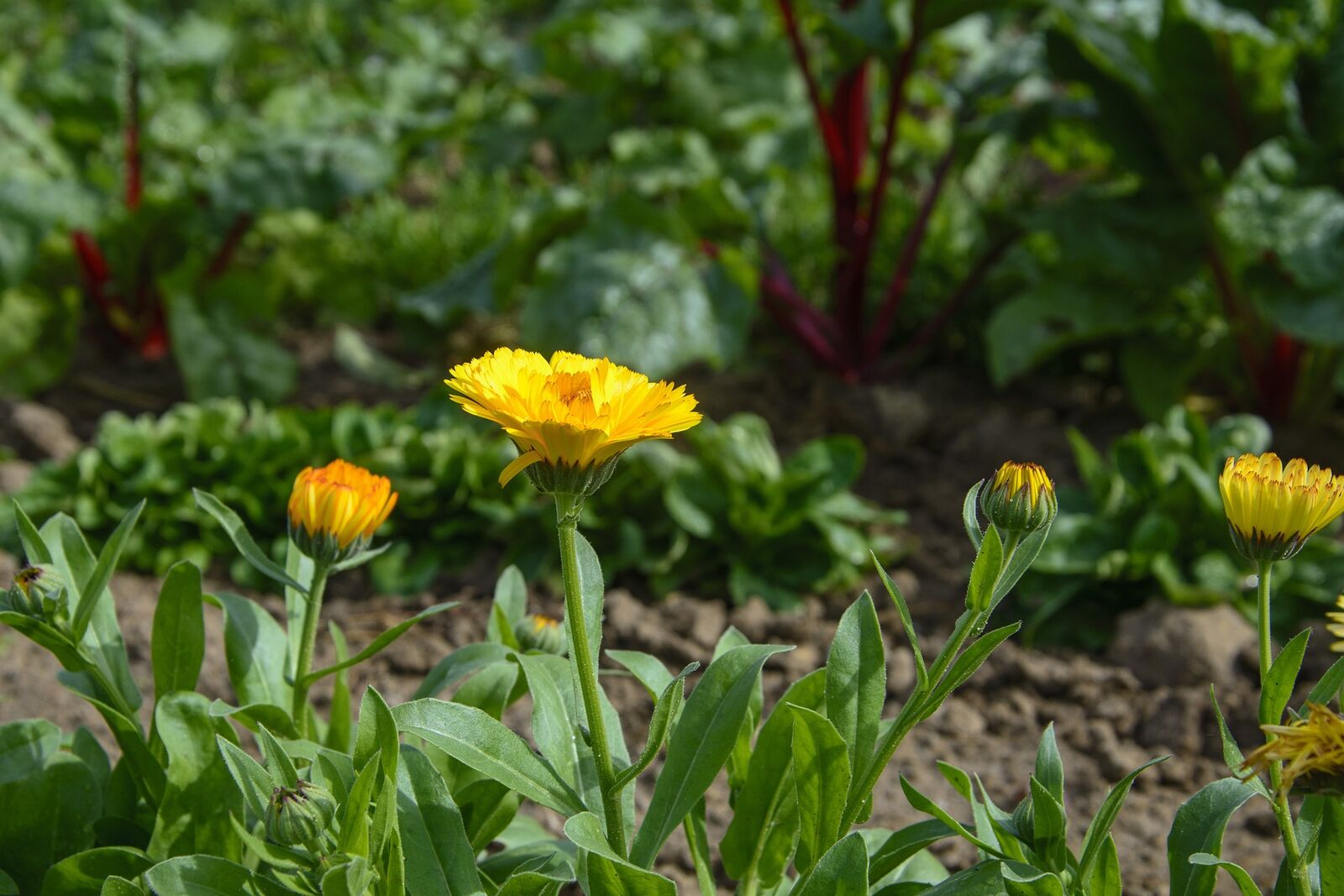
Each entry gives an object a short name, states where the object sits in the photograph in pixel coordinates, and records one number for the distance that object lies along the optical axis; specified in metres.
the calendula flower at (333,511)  0.85
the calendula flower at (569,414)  0.78
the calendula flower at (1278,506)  0.81
